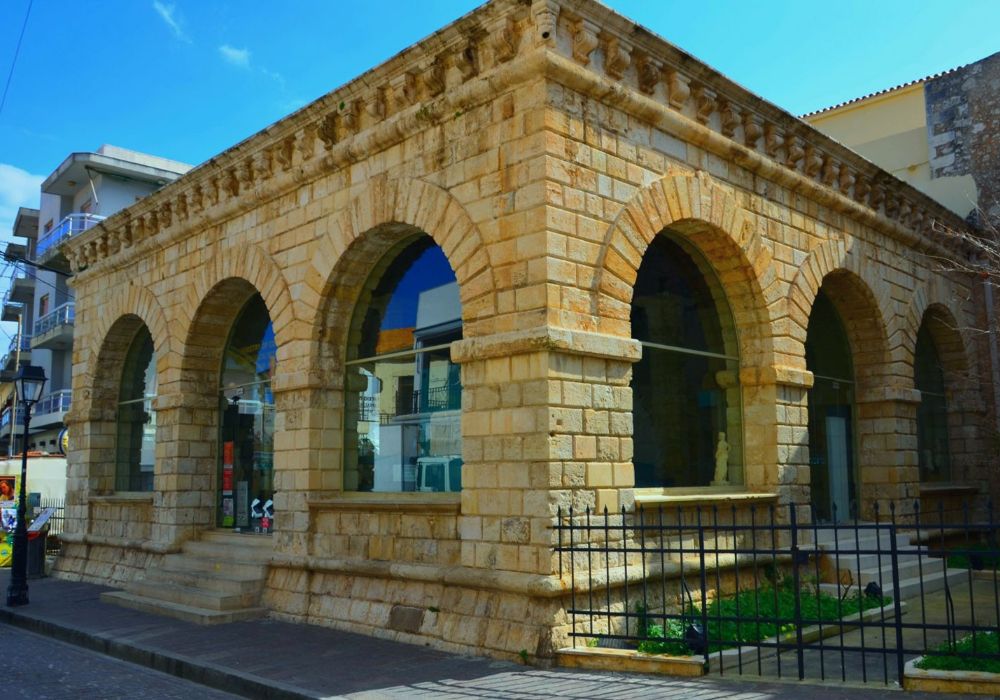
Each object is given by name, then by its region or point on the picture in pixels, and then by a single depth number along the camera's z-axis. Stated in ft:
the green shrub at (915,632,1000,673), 20.94
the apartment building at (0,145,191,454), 95.25
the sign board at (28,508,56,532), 49.32
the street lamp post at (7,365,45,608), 39.47
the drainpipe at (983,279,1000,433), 49.55
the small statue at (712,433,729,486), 33.91
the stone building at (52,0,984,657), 26.94
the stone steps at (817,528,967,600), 34.19
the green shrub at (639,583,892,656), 24.16
